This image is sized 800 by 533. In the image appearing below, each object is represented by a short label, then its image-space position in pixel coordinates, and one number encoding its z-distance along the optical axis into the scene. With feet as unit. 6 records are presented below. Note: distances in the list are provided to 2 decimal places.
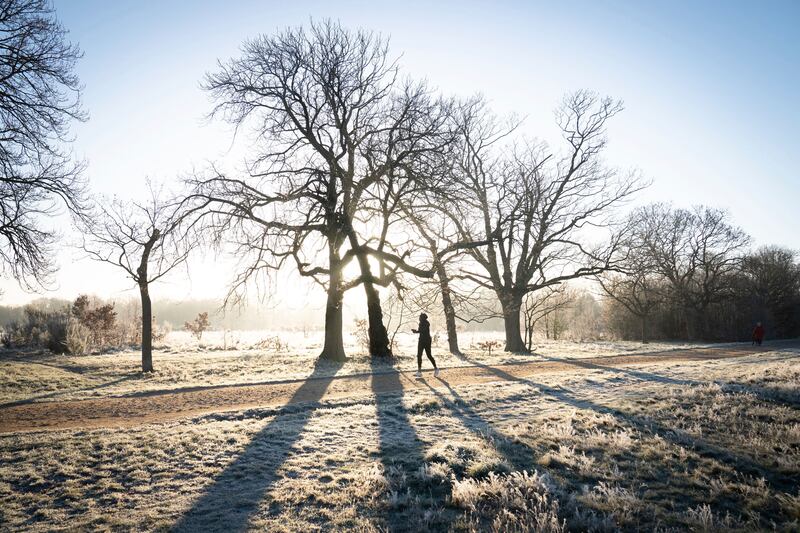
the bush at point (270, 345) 88.94
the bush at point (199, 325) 118.32
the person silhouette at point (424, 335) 44.68
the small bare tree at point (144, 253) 51.98
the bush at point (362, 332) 73.14
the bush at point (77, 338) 70.64
